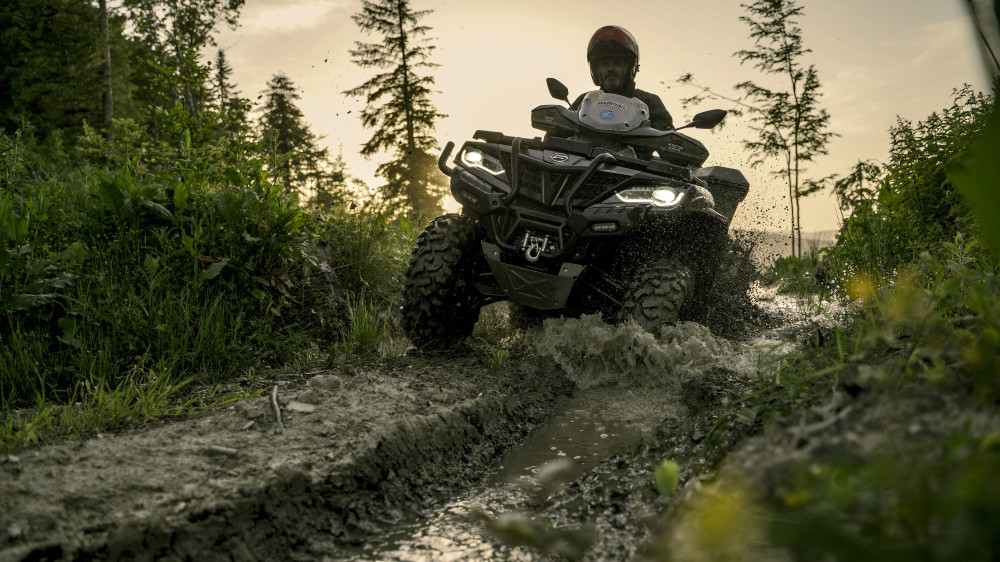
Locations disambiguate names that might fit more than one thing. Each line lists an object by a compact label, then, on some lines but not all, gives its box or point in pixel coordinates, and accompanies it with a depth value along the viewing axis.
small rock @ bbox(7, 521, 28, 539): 1.60
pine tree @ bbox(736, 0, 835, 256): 16.86
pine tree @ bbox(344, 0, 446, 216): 23.53
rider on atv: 5.80
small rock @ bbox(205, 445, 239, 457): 2.21
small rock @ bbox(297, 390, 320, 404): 2.85
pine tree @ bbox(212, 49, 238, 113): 37.47
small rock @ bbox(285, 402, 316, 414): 2.72
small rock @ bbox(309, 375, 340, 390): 3.10
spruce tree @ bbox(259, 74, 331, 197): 27.97
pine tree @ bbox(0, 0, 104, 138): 23.58
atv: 4.08
